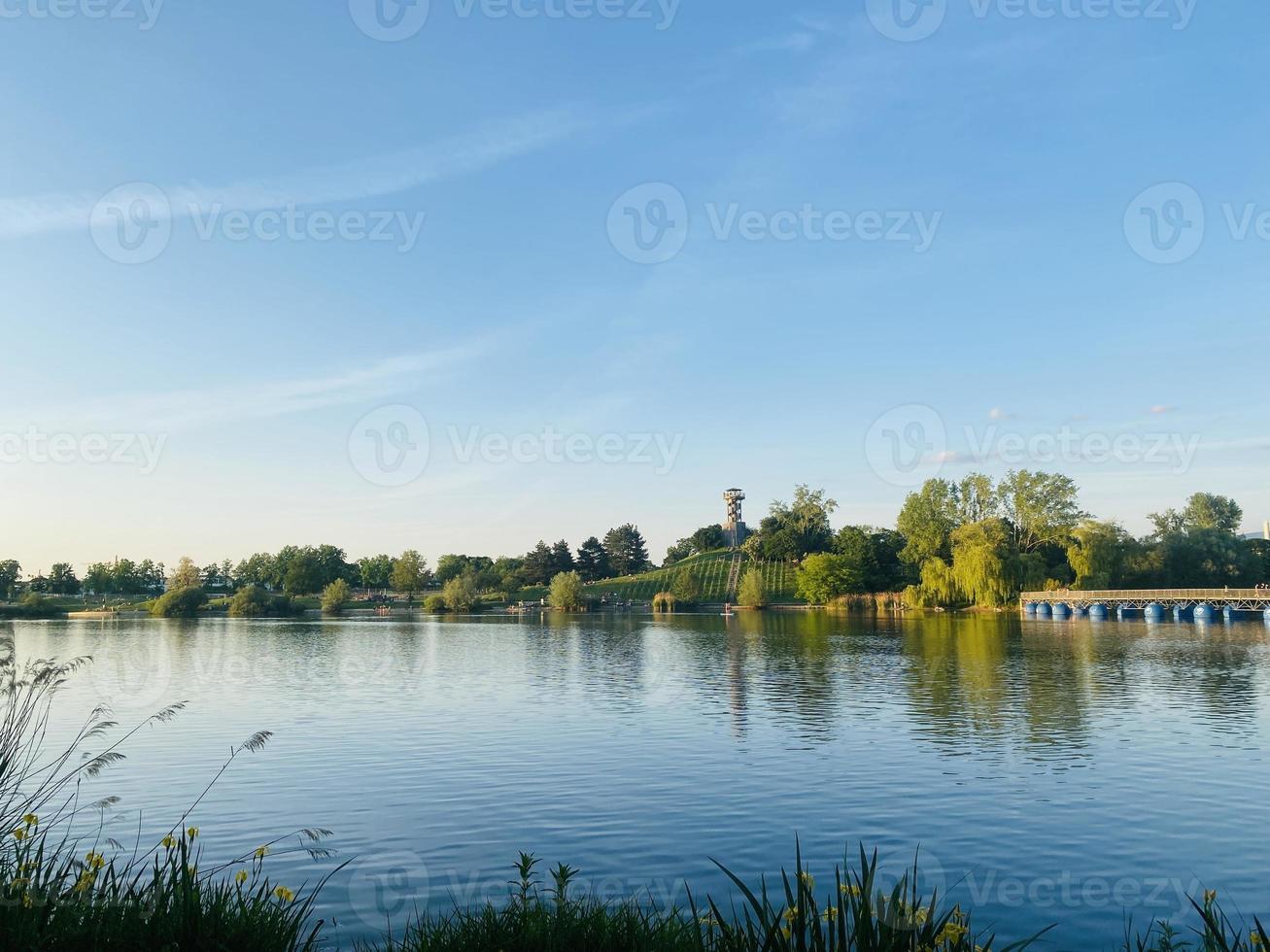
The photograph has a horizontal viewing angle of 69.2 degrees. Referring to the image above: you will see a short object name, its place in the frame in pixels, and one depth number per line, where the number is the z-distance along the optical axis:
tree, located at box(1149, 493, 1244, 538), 171.25
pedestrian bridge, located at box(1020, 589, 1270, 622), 85.56
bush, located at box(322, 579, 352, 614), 144.75
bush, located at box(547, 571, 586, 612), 148.38
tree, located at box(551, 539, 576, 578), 191.50
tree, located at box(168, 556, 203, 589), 155.50
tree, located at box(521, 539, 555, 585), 189.75
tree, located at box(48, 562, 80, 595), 185.50
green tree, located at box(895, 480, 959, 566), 132.00
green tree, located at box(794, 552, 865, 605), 139.62
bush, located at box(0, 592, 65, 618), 132.00
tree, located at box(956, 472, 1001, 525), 134.50
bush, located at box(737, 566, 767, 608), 142.50
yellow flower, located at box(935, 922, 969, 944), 6.53
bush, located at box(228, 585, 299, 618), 133.46
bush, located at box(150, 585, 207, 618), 130.12
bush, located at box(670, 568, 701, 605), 157.62
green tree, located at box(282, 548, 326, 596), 179.75
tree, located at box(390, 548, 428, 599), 188.38
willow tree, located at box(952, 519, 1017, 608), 107.75
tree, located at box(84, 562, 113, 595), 185.62
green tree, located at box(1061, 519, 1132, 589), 107.62
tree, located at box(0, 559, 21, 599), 167.00
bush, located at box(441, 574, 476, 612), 151.50
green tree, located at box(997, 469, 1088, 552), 123.50
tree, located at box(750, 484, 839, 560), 176.38
